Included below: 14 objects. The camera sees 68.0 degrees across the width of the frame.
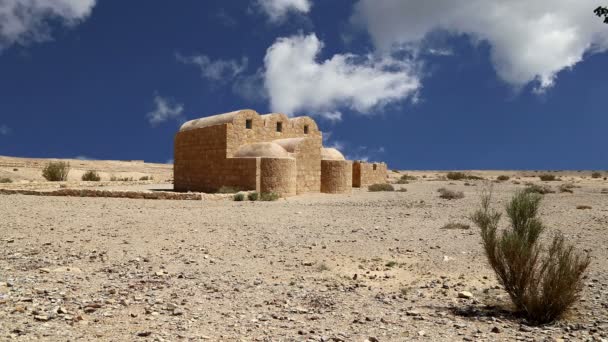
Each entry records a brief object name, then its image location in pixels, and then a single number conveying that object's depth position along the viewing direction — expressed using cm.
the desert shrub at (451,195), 1647
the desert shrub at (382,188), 2302
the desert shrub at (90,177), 2805
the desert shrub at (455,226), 914
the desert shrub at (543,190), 1872
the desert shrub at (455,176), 4174
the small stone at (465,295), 489
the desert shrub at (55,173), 2661
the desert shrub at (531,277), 414
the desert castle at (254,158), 1769
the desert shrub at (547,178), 3780
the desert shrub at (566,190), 2053
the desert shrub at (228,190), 1703
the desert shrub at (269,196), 1577
